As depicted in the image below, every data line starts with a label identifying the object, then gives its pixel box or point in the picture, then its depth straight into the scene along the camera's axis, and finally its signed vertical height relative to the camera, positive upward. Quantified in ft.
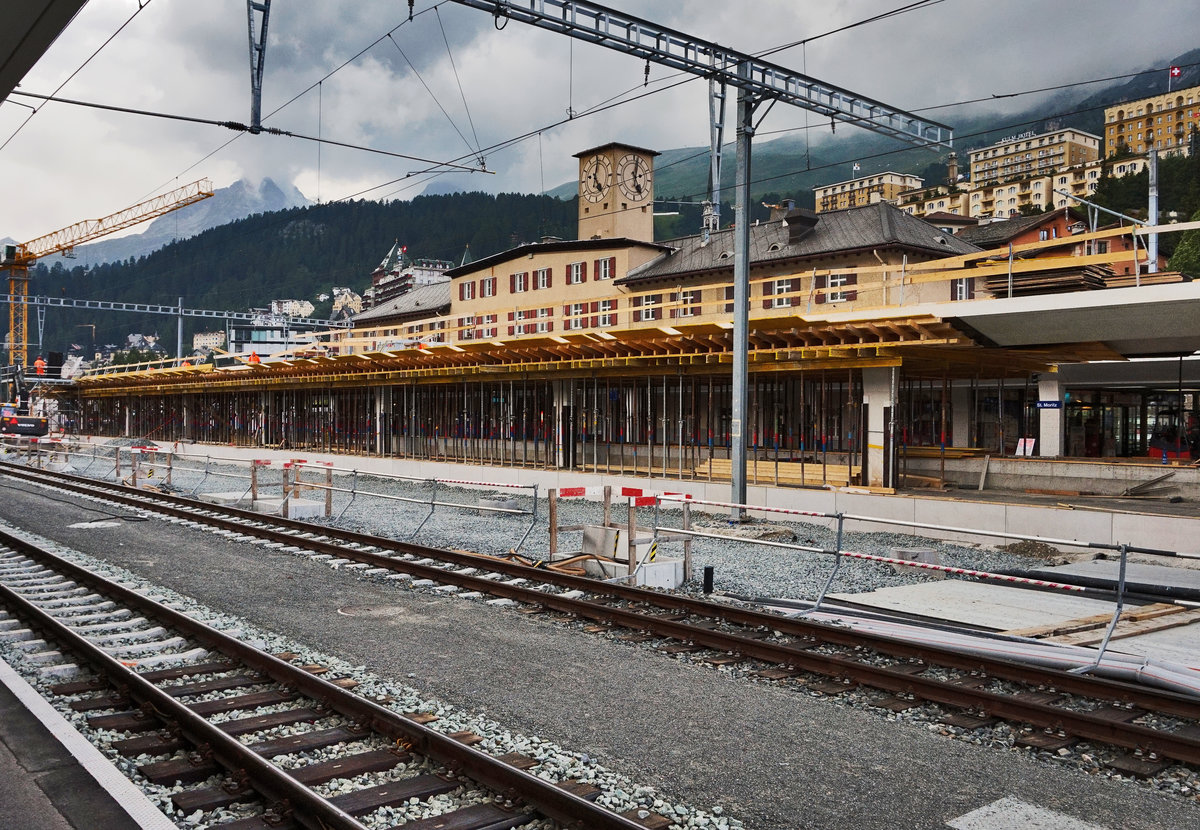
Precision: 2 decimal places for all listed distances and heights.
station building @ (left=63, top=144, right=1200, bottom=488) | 64.95 +5.42
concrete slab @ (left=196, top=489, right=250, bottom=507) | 77.56 -6.55
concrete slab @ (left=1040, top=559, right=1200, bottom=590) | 45.62 -7.58
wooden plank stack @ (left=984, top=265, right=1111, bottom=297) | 60.44 +9.02
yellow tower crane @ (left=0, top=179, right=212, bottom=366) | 290.15 +57.90
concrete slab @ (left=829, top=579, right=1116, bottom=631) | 35.65 -7.28
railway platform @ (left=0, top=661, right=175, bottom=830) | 16.58 -6.87
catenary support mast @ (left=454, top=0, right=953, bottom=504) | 53.93 +20.96
